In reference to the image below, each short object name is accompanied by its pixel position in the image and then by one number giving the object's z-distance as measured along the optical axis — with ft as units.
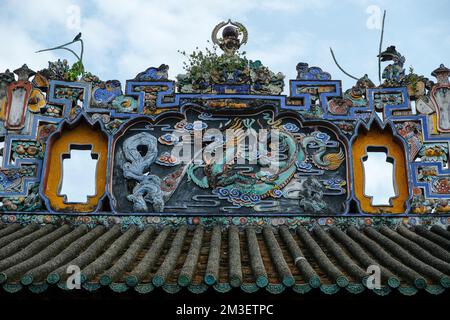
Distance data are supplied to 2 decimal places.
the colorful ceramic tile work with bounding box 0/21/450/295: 28.99
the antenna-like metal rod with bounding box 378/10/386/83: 35.03
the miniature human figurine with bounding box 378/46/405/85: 34.50
